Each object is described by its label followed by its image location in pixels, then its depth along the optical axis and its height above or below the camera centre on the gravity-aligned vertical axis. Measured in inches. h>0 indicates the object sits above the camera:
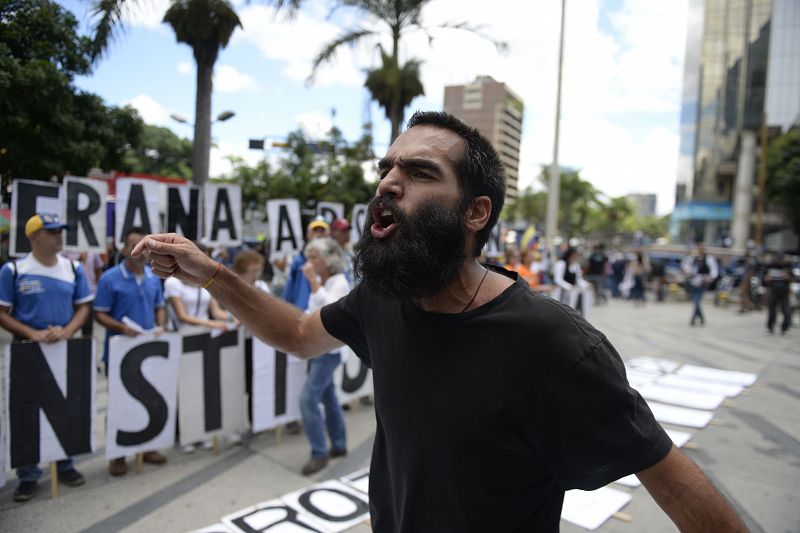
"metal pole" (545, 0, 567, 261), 588.4 +44.3
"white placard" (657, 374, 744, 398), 265.3 -72.8
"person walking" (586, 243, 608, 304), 634.8 -34.4
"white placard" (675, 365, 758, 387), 289.6 -73.4
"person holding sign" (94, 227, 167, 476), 168.2 -25.7
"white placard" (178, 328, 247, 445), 173.5 -55.0
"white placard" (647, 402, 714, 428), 212.5 -71.5
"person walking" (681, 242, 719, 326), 495.5 -29.3
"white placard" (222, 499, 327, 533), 129.2 -74.0
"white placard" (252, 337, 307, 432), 185.9 -57.6
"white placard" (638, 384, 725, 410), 240.7 -72.1
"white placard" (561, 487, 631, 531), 136.2 -71.9
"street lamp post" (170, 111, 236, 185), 357.4 +47.6
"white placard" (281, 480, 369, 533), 133.6 -74.0
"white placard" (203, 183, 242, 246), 227.3 +4.5
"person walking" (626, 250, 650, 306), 703.1 -46.1
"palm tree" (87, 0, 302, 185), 331.9 +122.6
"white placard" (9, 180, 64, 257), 151.9 +3.7
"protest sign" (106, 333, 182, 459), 157.6 -52.7
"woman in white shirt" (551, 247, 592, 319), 410.0 -33.1
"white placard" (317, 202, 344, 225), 329.7 +11.7
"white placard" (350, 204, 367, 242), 300.5 +5.9
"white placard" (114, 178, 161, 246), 195.9 +5.7
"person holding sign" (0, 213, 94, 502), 147.6 -22.8
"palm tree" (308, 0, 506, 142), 473.7 +165.3
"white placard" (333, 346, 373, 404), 210.3 -61.0
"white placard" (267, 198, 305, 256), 274.2 +0.4
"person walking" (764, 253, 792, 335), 454.9 -33.5
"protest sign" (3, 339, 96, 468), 140.5 -50.9
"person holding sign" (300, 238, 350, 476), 166.1 -46.5
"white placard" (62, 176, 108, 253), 180.7 +1.7
